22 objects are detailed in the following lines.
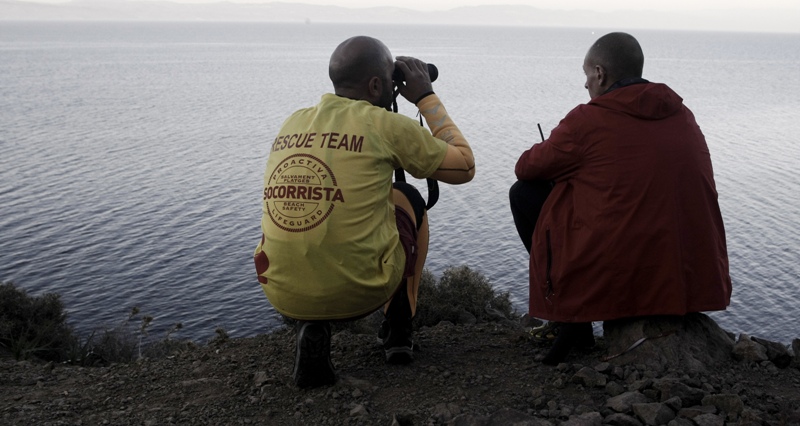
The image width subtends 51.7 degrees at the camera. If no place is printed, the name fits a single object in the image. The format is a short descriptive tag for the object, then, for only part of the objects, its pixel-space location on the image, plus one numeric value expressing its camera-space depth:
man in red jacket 4.61
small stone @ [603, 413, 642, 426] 3.90
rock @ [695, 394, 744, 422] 3.99
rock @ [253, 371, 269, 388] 4.79
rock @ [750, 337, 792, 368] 5.02
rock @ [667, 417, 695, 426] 3.85
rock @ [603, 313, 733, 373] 4.73
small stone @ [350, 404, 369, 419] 4.23
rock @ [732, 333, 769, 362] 4.88
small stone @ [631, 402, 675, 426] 3.91
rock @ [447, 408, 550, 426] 3.88
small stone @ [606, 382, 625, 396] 4.37
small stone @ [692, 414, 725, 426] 3.87
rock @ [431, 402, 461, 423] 4.09
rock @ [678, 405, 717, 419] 3.97
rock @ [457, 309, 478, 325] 9.34
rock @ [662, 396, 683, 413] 4.06
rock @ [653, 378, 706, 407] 4.16
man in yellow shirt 4.22
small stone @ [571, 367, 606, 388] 4.50
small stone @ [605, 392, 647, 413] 4.08
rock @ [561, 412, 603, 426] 3.89
